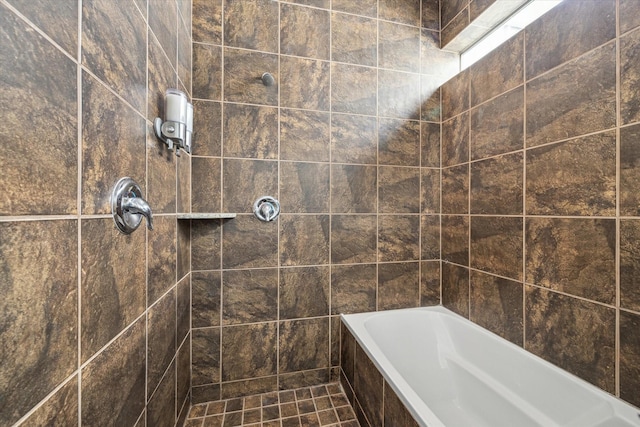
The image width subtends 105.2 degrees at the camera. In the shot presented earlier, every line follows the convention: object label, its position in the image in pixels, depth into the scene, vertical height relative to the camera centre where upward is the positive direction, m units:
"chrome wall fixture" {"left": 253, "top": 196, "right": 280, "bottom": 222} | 1.40 +0.03
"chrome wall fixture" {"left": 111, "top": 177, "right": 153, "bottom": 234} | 0.66 +0.02
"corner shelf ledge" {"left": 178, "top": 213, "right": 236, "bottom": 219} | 1.14 -0.01
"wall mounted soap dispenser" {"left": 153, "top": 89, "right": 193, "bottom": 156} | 0.91 +0.35
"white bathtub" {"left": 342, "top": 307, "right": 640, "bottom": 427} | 0.88 -0.76
